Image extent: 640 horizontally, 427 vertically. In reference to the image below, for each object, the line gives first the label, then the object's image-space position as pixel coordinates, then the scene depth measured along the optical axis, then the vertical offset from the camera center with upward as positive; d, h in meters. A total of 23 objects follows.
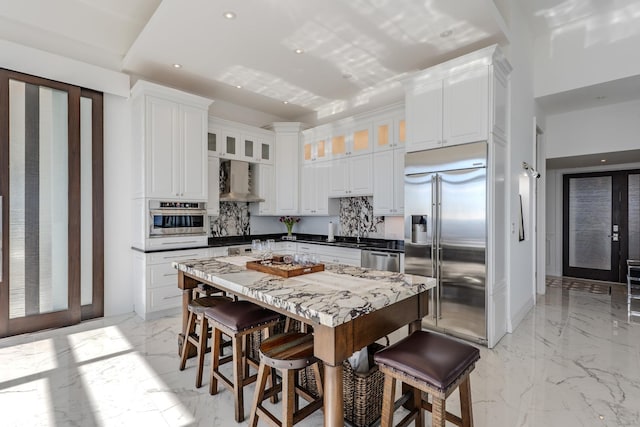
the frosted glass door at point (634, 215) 5.80 -0.06
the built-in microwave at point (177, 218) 3.96 -0.08
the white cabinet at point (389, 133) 4.27 +1.09
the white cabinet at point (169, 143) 3.88 +0.88
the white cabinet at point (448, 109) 3.12 +1.08
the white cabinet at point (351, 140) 4.65 +1.10
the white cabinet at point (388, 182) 4.29 +0.41
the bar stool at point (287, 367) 1.64 -0.82
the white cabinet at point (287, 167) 5.54 +0.79
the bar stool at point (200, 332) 2.38 -0.94
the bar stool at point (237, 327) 2.01 -0.75
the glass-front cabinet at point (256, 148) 5.13 +1.06
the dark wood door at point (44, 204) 3.32 +0.09
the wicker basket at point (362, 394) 1.85 -1.08
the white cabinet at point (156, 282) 3.85 -0.87
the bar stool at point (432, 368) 1.38 -0.71
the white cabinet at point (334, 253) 4.44 -0.60
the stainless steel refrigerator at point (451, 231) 3.14 -0.21
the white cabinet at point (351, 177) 4.65 +0.54
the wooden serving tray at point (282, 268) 2.07 -0.38
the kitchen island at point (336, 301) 1.43 -0.44
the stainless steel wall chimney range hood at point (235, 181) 4.98 +0.49
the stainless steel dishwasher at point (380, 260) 4.00 -0.62
